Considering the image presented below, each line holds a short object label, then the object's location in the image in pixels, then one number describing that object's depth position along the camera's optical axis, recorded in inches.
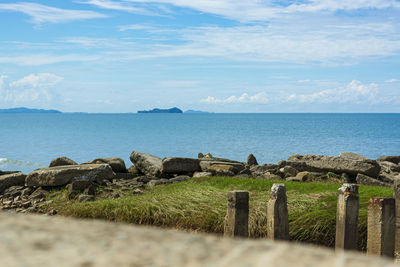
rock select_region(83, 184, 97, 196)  516.5
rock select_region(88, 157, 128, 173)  673.0
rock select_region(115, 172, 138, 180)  647.8
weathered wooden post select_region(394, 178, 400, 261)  295.4
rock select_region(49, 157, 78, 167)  658.8
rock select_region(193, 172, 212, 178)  597.9
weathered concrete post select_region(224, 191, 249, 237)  269.3
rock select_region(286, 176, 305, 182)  564.7
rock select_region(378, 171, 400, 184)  623.5
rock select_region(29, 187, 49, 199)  535.5
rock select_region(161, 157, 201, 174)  629.6
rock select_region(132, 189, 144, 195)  517.8
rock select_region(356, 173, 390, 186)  574.6
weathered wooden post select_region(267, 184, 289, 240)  268.5
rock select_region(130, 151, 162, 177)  644.7
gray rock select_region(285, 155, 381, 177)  611.4
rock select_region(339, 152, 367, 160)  811.7
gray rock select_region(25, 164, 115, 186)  559.5
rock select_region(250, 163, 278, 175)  687.9
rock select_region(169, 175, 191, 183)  594.4
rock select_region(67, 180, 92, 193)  522.9
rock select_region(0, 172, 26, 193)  594.9
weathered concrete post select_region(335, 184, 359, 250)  258.1
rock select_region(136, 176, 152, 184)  614.7
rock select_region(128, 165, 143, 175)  682.5
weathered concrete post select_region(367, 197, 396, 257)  255.4
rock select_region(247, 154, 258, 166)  867.3
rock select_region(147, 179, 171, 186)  583.7
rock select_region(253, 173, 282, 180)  577.1
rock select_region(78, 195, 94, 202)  489.4
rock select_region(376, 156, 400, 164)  935.0
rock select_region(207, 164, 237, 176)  602.3
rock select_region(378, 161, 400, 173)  759.8
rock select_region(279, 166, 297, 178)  620.1
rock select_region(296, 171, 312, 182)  577.3
